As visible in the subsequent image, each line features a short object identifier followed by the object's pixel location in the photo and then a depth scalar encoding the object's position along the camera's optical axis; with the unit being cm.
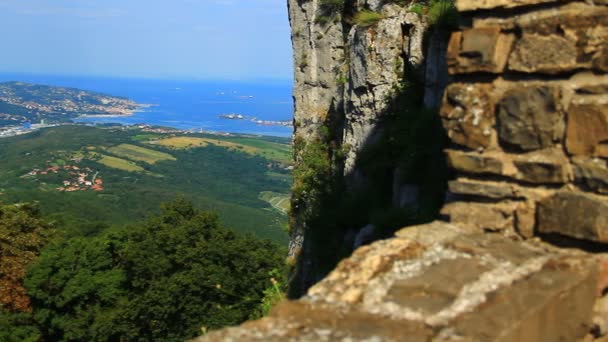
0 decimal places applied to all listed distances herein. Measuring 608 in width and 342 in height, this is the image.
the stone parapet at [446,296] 209
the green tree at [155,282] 1744
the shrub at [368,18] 1015
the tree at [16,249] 1869
